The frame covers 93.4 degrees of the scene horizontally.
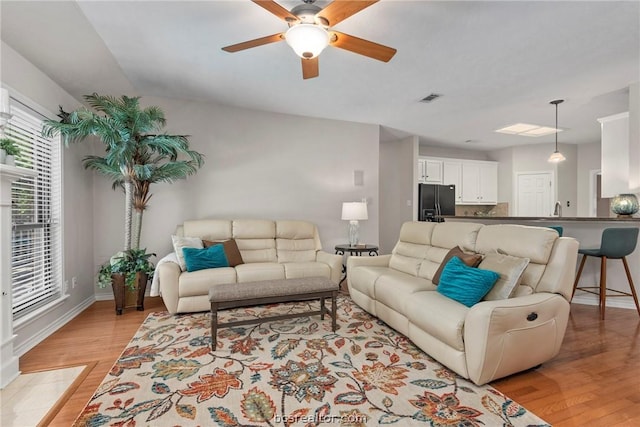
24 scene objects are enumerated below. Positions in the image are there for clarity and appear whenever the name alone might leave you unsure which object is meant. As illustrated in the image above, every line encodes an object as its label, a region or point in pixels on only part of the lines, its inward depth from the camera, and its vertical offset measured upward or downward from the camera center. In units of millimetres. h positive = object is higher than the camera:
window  2590 -62
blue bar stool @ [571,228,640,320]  3166 -426
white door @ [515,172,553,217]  6812 +314
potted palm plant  2998 +604
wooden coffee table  2422 -715
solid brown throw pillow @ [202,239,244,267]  3602 -486
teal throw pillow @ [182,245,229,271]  3340 -536
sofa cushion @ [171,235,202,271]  3373 -392
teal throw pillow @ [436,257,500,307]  2145 -543
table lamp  4367 -23
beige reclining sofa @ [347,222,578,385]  1832 -700
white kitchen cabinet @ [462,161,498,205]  7094 +623
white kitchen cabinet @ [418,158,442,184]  6617 +843
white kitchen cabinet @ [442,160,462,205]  6891 +797
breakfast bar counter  3430 -454
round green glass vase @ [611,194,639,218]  3441 +31
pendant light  4899 +827
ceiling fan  1820 +1196
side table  4220 -555
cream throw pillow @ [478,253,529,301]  2125 -476
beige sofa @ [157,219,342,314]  3162 -639
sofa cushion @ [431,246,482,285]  2432 -415
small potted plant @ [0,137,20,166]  1958 +401
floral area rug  1627 -1118
